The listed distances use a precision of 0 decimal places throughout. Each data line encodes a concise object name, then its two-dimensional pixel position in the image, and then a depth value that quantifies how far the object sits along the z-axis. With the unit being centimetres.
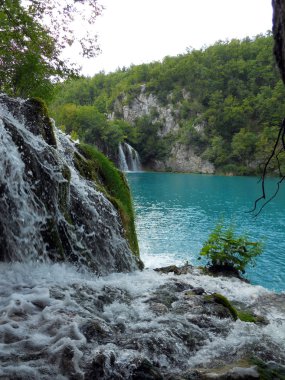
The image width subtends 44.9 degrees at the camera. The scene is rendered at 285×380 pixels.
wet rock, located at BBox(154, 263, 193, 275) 940
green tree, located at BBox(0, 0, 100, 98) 1027
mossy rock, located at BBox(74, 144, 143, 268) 891
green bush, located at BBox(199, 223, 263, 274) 959
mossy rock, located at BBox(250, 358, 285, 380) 346
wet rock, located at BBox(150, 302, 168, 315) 522
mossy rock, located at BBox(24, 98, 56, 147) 719
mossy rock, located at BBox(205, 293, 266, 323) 583
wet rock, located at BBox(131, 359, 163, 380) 327
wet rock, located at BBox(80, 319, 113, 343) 391
